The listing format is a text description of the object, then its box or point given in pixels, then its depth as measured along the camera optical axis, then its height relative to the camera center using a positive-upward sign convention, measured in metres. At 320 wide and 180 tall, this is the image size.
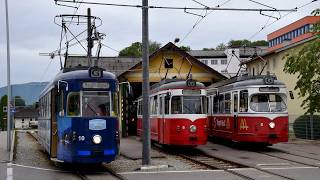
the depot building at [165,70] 40.09 +3.58
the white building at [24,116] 144.25 +1.35
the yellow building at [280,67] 45.62 +4.81
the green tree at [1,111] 111.20 +2.29
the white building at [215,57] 113.81 +12.68
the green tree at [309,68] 29.56 +2.61
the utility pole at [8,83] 27.33 +1.84
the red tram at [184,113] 22.88 +0.26
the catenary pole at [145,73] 18.92 +1.58
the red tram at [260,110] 23.94 +0.37
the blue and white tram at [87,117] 16.42 +0.11
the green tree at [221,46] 147.20 +19.01
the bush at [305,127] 32.50 -0.51
